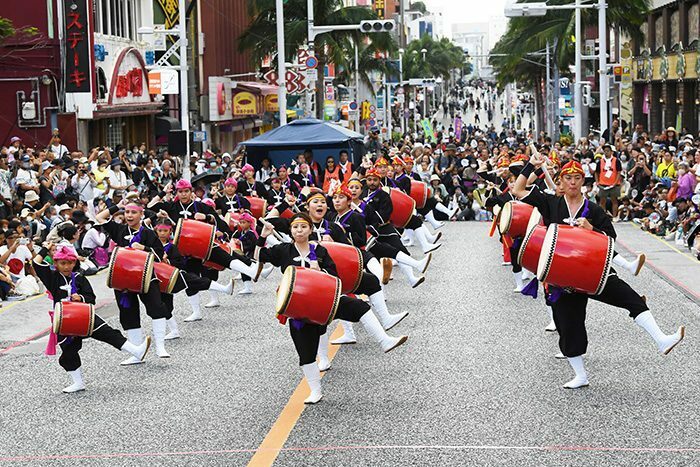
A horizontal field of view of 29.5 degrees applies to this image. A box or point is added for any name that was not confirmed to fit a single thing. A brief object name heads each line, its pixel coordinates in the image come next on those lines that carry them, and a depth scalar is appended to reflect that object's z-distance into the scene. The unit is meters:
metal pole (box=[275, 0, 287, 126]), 42.03
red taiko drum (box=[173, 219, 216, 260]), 14.94
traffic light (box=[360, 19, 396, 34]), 39.03
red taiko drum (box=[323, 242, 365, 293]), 11.67
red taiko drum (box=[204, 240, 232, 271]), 15.90
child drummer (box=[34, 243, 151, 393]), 11.74
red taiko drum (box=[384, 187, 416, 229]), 17.66
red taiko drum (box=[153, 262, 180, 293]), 13.48
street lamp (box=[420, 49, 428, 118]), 143.12
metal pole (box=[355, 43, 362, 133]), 63.28
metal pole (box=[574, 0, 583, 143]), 47.66
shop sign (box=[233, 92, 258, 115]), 58.59
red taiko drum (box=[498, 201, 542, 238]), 14.92
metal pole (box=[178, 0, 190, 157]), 33.12
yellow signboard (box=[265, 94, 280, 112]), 64.25
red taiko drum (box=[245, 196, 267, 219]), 19.09
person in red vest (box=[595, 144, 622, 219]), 30.55
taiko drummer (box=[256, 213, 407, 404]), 10.65
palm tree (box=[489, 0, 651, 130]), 52.03
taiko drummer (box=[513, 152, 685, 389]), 11.02
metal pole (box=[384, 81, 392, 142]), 90.66
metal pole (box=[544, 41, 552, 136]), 82.81
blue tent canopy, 33.41
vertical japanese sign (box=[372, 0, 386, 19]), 82.05
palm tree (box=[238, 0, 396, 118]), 50.59
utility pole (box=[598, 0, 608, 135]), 40.56
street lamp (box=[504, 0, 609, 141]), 39.00
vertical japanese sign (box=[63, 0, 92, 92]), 34.09
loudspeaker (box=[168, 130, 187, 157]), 29.94
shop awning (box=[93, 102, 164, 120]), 36.72
